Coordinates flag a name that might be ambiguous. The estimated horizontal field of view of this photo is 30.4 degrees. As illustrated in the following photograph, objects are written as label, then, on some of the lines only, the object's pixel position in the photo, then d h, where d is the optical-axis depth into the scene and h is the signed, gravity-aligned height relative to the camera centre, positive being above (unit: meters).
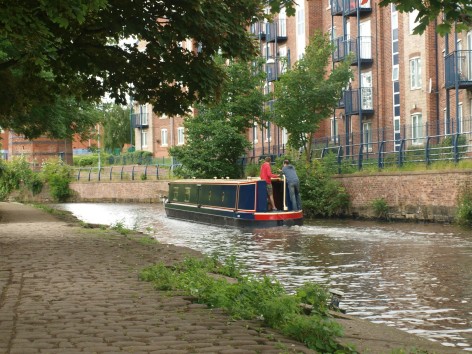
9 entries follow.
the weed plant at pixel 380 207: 28.06 -1.13
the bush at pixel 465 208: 23.30 -1.00
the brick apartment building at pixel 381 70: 30.72 +4.14
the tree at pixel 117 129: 78.75 +4.36
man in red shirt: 25.73 -0.12
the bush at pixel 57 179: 58.97 -0.13
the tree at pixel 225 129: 39.44 +2.11
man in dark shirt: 25.67 -0.25
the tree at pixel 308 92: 34.41 +3.26
